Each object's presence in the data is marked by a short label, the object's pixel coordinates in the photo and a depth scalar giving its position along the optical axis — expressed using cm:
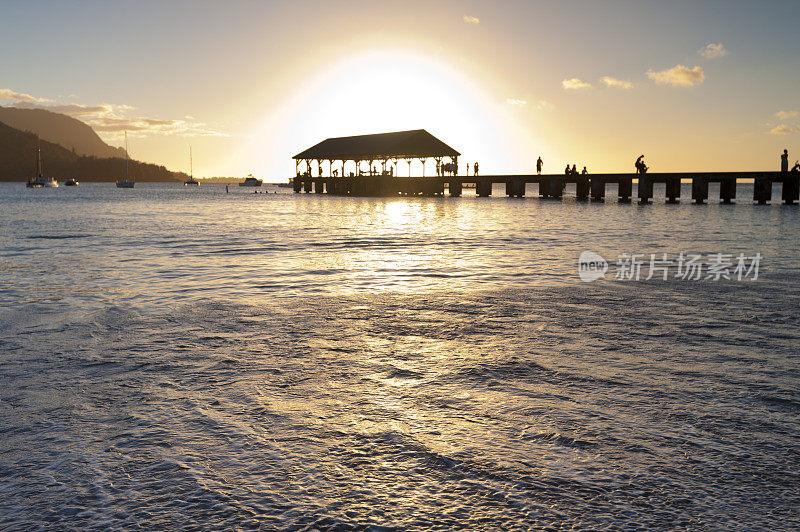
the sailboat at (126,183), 14588
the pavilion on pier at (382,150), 6019
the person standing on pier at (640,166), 5138
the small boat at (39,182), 13025
